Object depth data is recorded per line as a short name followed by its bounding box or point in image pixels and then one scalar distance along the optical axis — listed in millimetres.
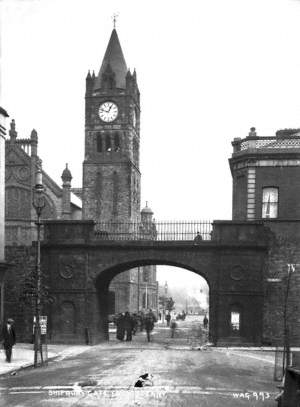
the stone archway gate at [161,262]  32719
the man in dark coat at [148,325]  37469
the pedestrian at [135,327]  45203
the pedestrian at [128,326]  37062
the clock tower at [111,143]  70750
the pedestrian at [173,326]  42650
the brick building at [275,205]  33031
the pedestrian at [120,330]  37531
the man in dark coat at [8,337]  22406
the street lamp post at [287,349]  16347
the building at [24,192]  58406
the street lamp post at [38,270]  22969
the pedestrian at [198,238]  33125
